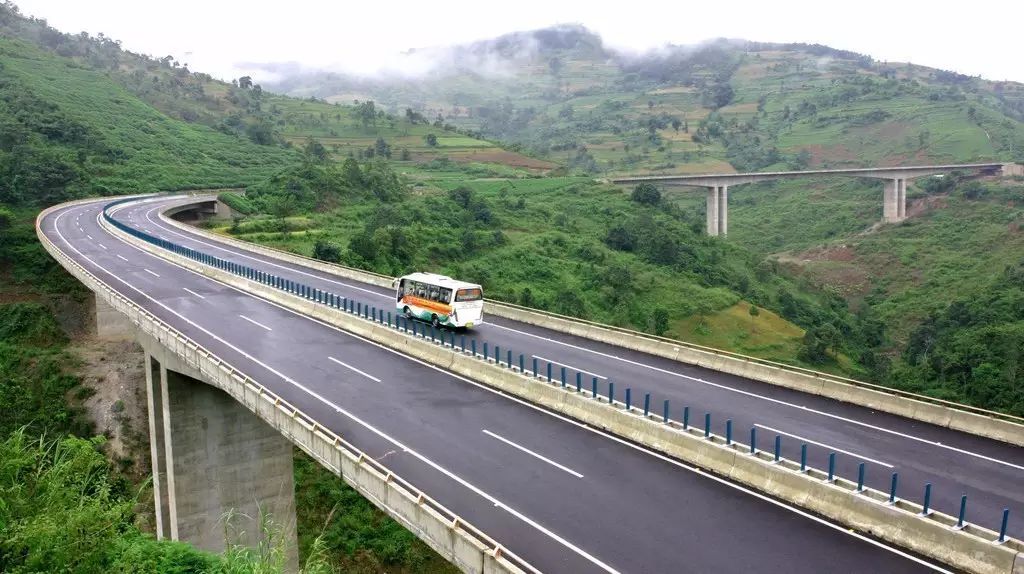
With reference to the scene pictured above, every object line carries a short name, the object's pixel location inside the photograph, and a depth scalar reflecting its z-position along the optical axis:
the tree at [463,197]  78.94
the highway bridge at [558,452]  14.66
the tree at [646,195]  92.94
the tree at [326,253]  57.13
